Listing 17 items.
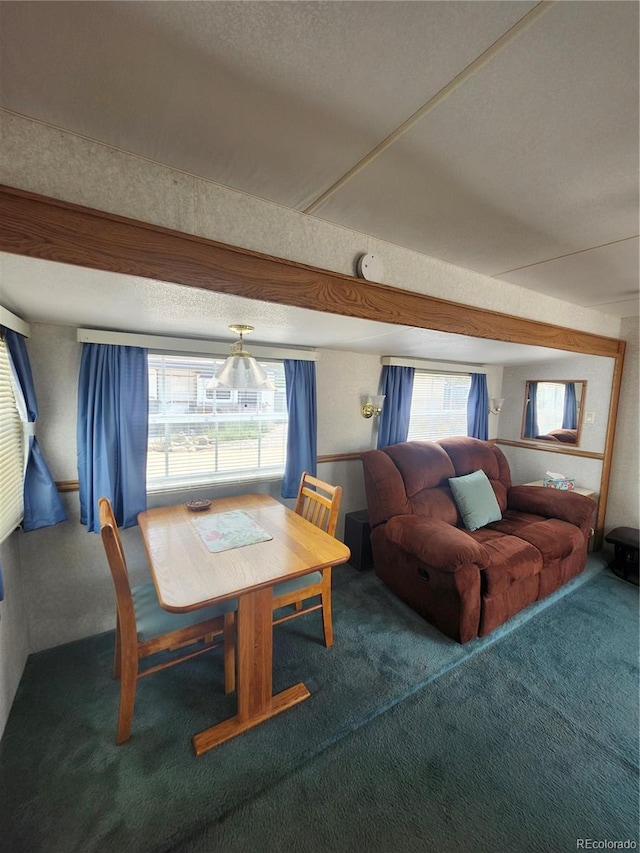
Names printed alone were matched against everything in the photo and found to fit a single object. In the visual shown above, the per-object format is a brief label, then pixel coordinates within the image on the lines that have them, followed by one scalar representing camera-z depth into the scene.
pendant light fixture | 1.85
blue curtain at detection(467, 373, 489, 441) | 3.90
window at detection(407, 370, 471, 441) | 3.64
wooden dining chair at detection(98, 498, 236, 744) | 1.42
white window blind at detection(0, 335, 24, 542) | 1.59
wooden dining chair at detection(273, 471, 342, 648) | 1.89
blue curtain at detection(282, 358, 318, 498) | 2.74
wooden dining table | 1.43
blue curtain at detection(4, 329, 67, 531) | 1.76
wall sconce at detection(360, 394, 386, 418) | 3.12
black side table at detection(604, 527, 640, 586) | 2.83
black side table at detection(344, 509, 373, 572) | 2.88
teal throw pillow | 2.80
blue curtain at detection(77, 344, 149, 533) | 1.98
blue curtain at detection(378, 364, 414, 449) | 3.24
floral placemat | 1.82
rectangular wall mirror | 3.47
